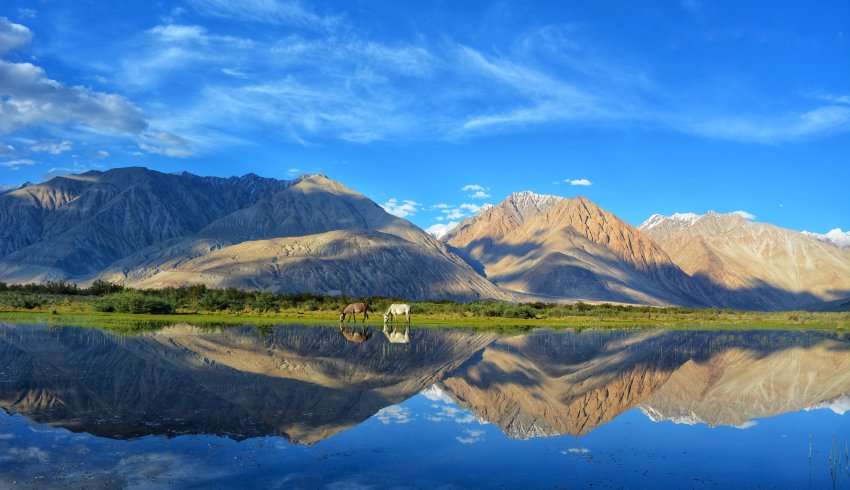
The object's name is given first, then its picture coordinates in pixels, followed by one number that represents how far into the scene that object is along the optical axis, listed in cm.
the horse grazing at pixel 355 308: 5460
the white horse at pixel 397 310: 5509
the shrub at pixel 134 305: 5994
